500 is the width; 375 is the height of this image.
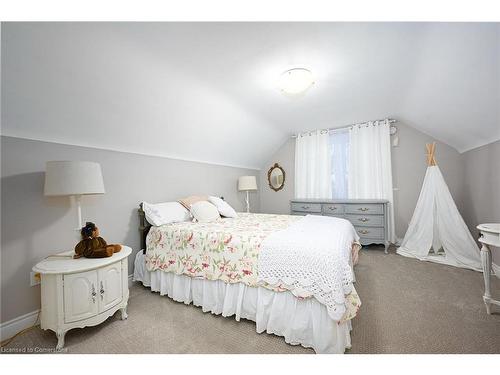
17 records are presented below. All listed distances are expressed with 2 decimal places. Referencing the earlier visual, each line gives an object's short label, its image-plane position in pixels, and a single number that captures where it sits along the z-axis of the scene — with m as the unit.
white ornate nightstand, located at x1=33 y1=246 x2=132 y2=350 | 1.34
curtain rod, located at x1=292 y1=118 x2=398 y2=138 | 3.59
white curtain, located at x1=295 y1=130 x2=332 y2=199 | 4.08
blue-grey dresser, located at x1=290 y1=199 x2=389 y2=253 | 3.26
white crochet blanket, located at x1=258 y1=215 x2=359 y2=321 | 1.26
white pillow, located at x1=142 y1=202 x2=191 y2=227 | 2.21
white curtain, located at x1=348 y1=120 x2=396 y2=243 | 3.59
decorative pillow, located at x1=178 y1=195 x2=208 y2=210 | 2.66
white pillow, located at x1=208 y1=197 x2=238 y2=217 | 2.82
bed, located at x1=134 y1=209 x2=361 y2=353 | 1.30
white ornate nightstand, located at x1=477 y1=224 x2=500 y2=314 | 1.55
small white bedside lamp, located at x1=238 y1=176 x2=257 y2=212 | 3.99
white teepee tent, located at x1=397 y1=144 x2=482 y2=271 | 2.63
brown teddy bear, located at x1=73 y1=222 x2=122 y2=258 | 1.55
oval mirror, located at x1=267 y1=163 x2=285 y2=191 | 4.73
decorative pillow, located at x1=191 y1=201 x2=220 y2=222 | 2.49
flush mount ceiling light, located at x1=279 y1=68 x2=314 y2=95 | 1.92
